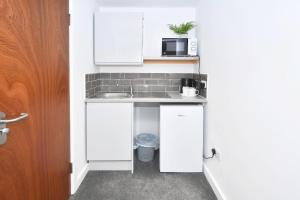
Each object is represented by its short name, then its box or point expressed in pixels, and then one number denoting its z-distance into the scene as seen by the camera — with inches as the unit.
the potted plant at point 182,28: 116.5
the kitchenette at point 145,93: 100.7
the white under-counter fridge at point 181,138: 100.4
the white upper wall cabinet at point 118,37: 110.3
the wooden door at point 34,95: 45.9
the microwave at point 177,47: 112.9
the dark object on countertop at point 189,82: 121.1
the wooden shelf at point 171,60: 114.1
